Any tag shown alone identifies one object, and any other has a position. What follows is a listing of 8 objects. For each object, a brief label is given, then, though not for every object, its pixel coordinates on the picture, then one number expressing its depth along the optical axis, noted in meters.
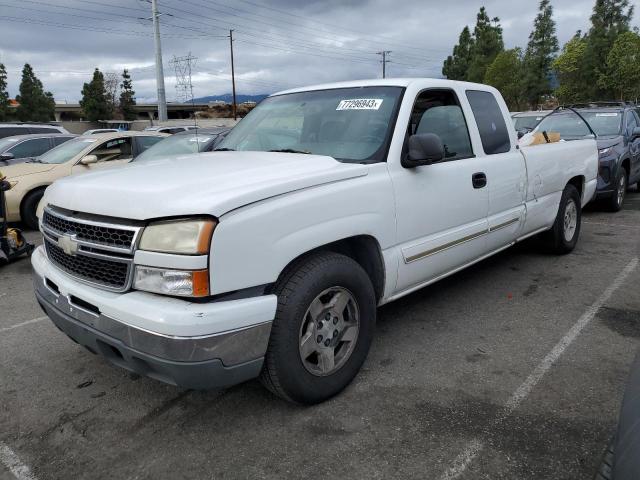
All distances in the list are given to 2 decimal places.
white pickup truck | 2.30
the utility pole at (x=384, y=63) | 76.95
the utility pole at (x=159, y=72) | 27.27
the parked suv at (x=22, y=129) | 13.18
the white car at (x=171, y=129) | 19.35
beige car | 8.13
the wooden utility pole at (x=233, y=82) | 49.19
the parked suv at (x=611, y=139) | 8.35
